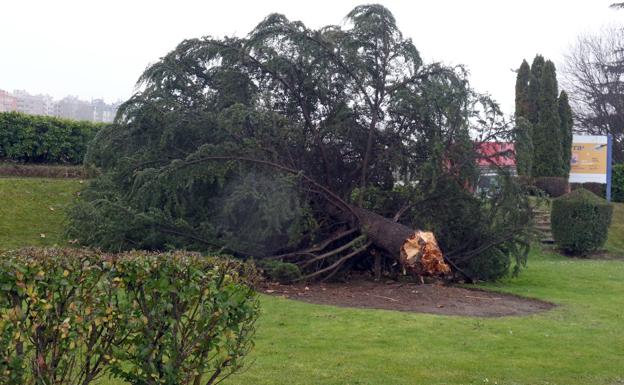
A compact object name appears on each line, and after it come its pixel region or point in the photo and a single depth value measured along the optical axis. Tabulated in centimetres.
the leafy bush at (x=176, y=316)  419
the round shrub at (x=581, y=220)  2047
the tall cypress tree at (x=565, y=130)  2973
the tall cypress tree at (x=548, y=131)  2939
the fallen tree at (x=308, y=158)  1182
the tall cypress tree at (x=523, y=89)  3117
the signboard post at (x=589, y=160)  2903
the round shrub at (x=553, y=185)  2861
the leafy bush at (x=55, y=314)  375
